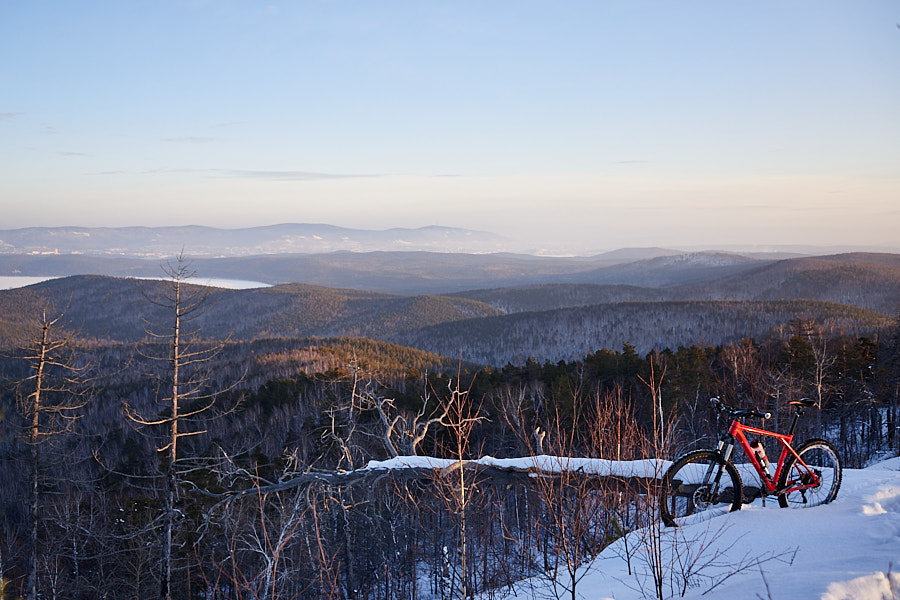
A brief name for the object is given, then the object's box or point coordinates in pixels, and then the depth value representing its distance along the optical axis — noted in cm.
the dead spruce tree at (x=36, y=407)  1717
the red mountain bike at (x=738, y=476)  633
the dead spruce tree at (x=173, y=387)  1403
